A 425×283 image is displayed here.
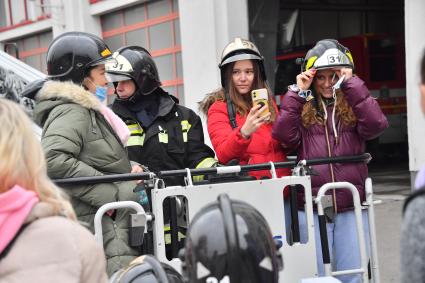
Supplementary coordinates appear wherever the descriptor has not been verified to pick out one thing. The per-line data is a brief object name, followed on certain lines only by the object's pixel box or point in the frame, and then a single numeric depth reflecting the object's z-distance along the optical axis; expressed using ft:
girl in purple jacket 21.69
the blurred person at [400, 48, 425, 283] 9.68
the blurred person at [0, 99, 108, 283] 10.73
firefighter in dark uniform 24.05
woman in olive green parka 19.57
